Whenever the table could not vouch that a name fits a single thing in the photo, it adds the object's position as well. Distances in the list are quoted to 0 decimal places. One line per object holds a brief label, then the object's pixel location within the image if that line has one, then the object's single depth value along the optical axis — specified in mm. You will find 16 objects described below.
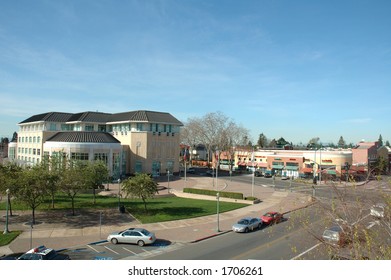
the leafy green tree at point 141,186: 33406
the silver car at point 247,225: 28203
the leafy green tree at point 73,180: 33500
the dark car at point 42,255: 17938
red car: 31469
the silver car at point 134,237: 24031
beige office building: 62594
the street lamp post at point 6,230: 26750
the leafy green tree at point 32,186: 28594
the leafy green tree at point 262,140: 160775
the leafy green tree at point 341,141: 190000
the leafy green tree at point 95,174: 35247
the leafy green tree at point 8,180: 28844
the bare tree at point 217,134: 92000
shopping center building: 72750
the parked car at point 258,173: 81738
